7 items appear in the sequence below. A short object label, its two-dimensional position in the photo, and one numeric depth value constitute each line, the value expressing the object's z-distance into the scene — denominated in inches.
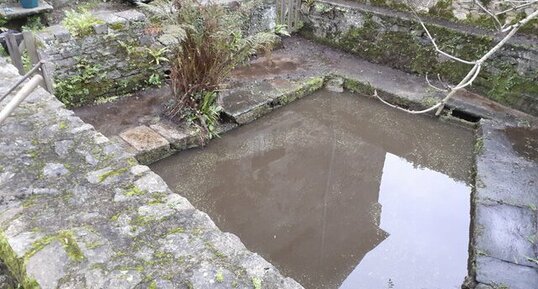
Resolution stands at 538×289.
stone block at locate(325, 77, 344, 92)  237.6
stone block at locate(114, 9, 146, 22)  202.1
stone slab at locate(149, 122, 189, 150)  177.9
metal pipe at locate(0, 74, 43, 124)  60.9
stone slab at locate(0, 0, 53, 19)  231.6
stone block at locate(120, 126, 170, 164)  169.2
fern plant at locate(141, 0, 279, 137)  177.8
